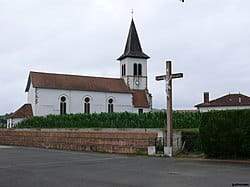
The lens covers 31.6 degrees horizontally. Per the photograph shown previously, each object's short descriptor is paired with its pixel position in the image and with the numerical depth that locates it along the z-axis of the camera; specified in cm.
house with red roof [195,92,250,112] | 7888
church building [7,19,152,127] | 7462
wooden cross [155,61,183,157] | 2437
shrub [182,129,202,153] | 2438
